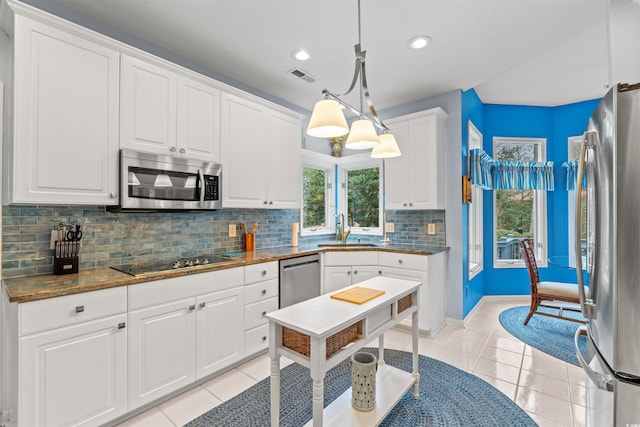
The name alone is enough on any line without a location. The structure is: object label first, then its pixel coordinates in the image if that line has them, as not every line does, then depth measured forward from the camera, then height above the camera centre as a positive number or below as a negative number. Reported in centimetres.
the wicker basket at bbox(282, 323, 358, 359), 148 -64
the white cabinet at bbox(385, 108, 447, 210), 352 +64
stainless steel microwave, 220 +27
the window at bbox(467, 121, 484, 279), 416 -14
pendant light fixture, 172 +55
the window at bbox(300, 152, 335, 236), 435 +31
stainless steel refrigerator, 123 -18
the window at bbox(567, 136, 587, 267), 444 +25
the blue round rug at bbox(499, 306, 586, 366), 301 -133
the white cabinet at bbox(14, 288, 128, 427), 158 -81
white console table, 141 -67
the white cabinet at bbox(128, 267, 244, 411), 200 -85
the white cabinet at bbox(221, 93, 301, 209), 294 +65
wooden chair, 347 -87
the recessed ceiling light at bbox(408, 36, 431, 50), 260 +154
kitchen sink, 395 -39
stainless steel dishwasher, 304 -68
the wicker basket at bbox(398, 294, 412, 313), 205 -61
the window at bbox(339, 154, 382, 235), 447 +34
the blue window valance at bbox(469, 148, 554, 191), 438 +60
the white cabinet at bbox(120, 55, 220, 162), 223 +85
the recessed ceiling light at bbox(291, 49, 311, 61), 280 +154
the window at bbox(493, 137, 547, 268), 474 +4
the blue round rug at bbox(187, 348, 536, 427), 199 -135
